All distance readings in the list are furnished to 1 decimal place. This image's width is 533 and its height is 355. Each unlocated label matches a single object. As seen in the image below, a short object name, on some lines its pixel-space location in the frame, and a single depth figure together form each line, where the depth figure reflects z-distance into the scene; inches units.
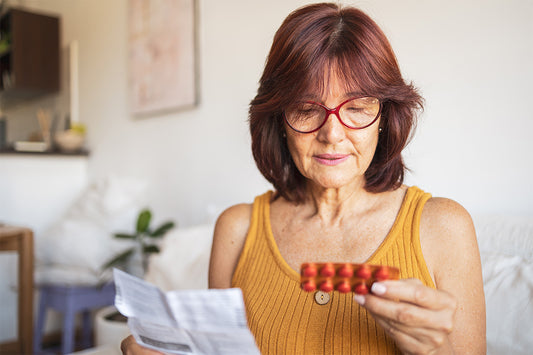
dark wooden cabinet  149.9
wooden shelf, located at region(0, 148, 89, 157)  122.5
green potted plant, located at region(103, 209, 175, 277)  87.4
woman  31.3
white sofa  35.8
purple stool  92.4
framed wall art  93.0
